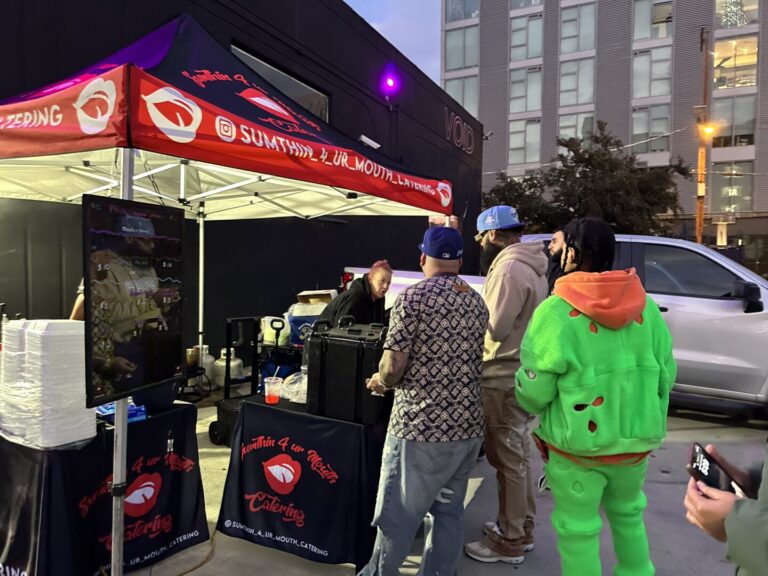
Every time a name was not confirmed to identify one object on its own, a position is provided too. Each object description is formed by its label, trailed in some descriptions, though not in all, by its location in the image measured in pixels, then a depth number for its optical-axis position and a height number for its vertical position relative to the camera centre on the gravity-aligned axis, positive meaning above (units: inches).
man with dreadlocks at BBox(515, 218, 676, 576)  82.4 -18.4
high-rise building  1069.1 +421.0
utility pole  743.7 +171.8
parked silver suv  217.0 -14.8
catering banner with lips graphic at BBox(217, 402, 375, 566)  109.9 -45.6
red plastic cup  124.7 -27.7
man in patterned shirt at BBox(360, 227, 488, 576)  93.1 -21.3
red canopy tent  96.7 +30.3
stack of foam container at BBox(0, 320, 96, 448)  95.0 -21.2
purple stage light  418.0 +149.3
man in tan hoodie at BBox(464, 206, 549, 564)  117.9 -25.9
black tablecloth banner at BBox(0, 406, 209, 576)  94.5 -44.7
